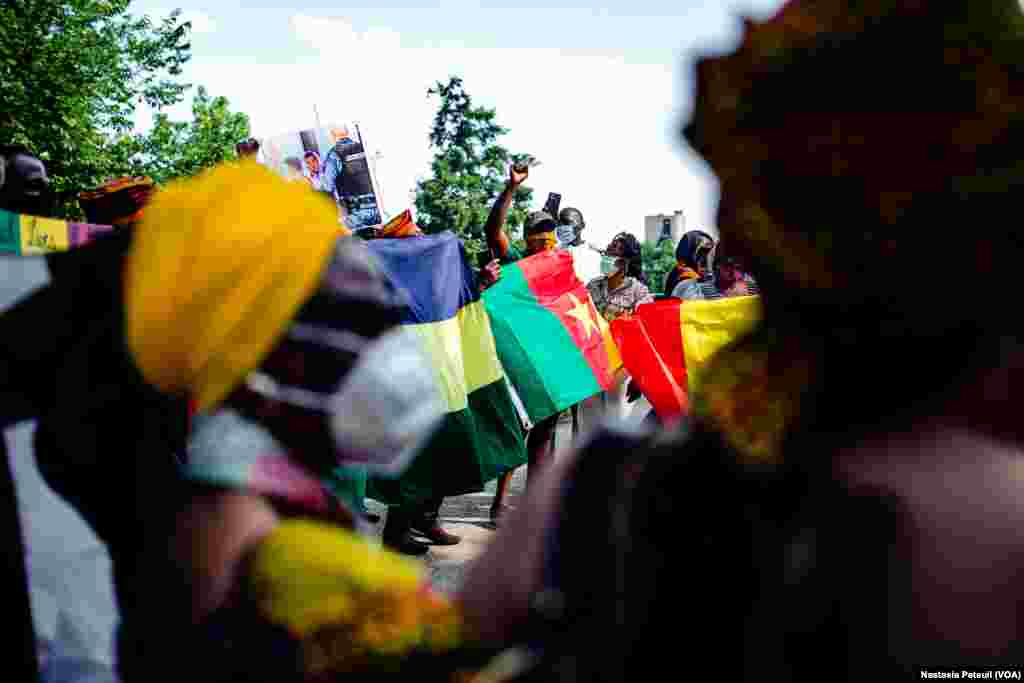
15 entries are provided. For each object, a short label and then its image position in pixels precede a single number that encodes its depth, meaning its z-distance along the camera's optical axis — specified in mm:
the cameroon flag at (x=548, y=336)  7000
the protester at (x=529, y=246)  7059
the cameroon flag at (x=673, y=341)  5695
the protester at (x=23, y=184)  3756
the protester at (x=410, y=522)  5867
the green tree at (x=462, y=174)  33969
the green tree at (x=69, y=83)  12914
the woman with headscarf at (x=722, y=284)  5871
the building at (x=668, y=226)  73362
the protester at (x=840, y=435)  1069
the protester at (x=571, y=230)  8592
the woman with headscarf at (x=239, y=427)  1183
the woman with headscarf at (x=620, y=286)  7789
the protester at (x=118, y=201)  3756
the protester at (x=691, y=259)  6855
